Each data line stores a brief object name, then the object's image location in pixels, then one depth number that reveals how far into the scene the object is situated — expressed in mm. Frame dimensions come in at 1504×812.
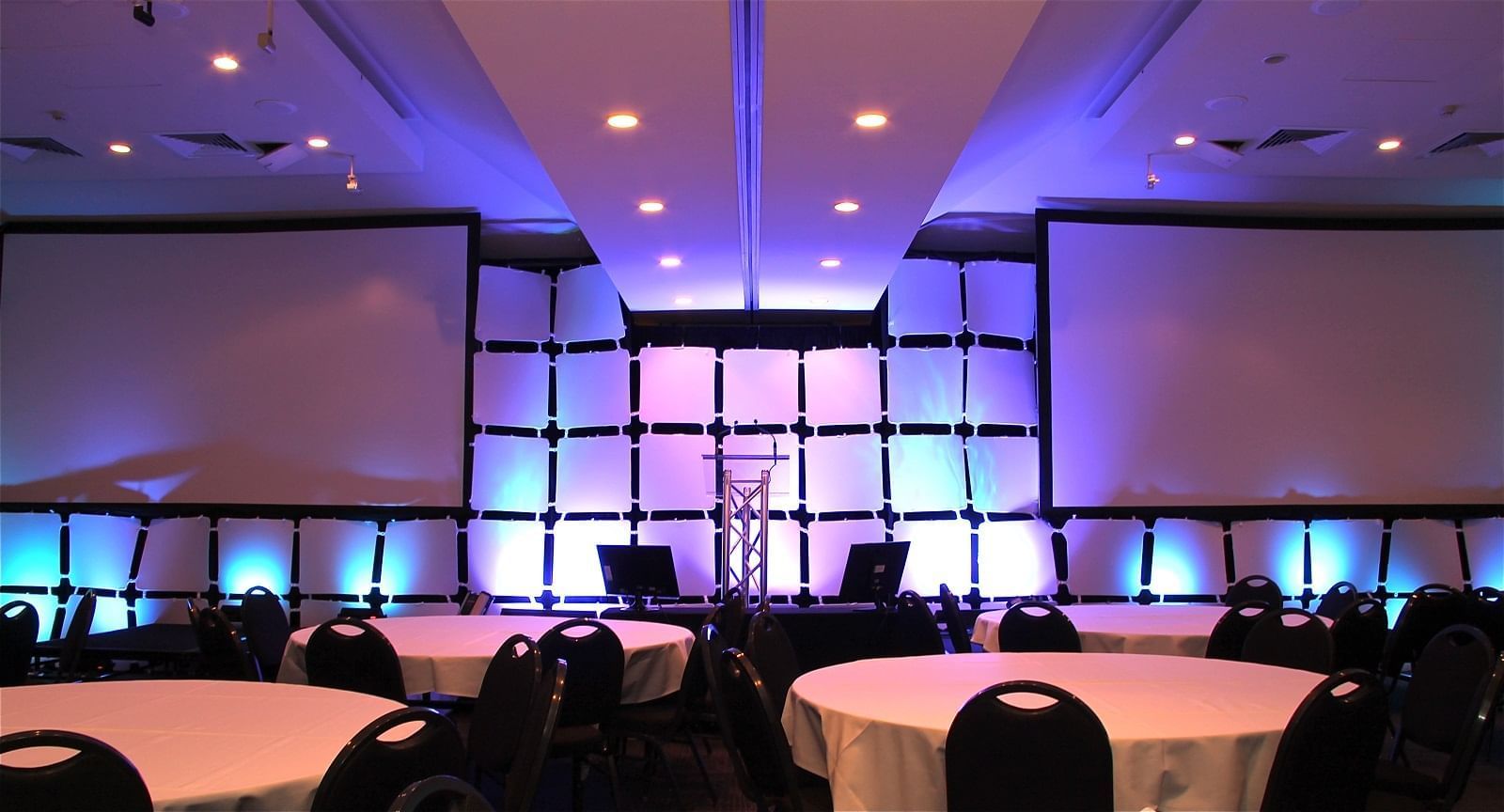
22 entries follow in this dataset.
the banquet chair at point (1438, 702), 3254
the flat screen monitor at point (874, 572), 6969
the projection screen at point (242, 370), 8172
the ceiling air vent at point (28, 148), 6352
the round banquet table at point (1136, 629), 4918
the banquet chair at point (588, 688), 3973
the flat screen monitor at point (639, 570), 6867
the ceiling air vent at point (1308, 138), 6191
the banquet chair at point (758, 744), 2799
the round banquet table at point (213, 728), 2217
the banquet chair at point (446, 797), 1476
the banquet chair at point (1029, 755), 2262
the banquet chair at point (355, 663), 3861
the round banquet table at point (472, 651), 4199
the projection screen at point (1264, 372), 8055
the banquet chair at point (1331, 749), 2400
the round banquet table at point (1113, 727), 2562
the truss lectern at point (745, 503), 8148
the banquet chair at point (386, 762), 1955
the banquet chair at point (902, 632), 7410
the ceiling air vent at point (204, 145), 6164
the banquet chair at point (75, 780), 1847
